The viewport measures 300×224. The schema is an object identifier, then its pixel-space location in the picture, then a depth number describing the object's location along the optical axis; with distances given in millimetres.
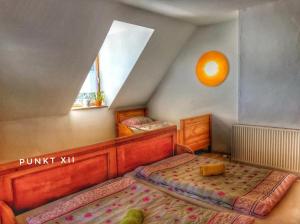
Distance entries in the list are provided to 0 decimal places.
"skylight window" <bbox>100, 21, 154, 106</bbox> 4082
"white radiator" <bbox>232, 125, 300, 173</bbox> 3268
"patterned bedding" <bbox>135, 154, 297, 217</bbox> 1798
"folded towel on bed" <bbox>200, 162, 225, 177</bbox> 2314
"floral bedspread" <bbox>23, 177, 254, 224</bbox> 1604
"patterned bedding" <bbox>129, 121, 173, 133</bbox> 4609
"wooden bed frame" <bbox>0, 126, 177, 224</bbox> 1784
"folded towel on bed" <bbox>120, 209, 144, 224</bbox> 1514
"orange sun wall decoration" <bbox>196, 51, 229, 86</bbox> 4254
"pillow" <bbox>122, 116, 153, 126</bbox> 4923
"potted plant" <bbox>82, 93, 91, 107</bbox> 4727
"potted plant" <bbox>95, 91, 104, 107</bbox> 4781
